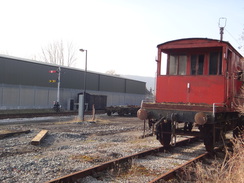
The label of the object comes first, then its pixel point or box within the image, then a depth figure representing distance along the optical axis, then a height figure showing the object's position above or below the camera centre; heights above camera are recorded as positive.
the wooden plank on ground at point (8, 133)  10.46 -1.53
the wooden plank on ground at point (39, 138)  9.05 -1.49
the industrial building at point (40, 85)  26.62 +1.49
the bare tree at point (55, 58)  61.03 +8.99
